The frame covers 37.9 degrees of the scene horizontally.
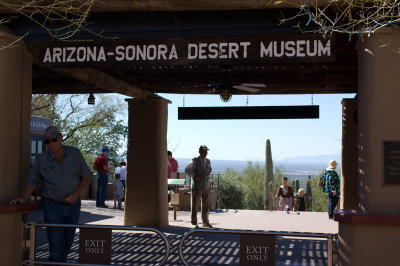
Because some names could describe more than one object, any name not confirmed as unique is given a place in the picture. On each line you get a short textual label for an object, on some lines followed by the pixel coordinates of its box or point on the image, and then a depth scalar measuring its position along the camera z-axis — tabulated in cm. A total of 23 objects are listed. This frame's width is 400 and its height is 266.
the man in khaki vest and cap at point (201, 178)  1208
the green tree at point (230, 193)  2575
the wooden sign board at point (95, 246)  648
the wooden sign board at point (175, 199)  1390
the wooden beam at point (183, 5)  704
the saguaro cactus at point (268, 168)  3002
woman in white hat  1392
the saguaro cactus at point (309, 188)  3240
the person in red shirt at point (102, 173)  1631
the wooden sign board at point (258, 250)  605
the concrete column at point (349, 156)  1280
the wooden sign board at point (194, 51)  705
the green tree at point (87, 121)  2941
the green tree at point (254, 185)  3431
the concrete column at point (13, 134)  712
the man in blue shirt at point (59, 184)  678
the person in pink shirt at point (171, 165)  1689
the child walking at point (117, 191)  1700
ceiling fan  1006
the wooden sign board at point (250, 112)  1161
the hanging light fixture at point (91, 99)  1334
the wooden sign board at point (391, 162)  661
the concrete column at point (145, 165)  1205
